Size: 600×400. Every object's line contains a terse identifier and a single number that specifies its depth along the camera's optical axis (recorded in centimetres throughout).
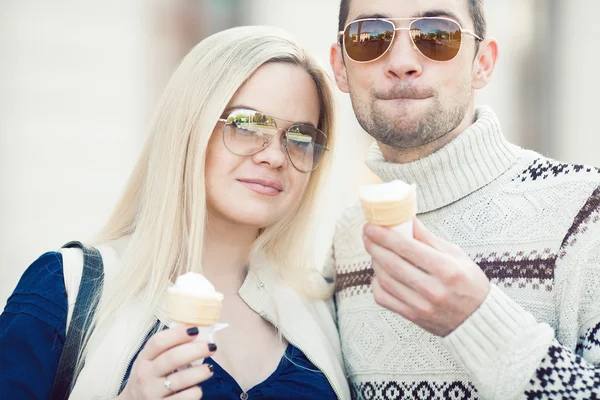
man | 225
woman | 255
